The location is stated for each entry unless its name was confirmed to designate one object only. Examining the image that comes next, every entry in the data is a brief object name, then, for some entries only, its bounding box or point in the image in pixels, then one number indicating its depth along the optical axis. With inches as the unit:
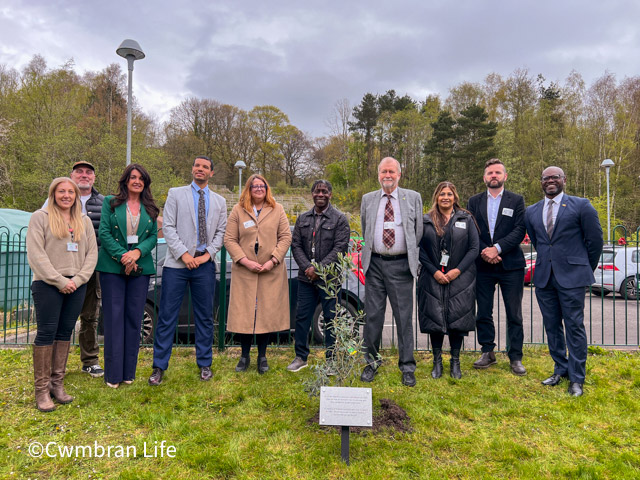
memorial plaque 99.9
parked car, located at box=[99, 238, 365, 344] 208.5
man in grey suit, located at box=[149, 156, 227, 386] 157.6
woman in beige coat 165.5
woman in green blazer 149.3
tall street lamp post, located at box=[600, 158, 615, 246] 737.0
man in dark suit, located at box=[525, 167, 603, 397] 151.3
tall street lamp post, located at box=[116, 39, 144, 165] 303.7
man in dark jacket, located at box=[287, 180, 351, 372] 167.2
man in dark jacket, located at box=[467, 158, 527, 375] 168.6
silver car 387.1
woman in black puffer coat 159.5
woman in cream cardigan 132.0
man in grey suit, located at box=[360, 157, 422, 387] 158.6
